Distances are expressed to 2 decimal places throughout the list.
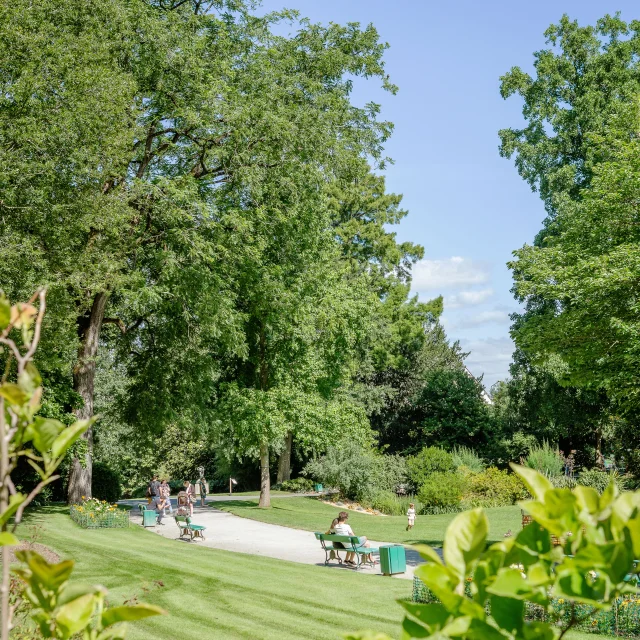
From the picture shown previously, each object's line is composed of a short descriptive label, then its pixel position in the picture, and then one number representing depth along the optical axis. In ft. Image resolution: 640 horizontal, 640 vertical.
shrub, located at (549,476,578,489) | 86.81
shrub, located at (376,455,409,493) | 104.68
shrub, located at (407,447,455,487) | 106.01
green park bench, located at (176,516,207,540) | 65.79
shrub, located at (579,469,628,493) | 85.50
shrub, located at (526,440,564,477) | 95.96
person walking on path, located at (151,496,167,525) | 80.33
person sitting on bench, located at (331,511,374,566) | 53.65
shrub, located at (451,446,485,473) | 109.98
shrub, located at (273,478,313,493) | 123.75
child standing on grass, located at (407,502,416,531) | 73.13
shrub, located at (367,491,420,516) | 94.89
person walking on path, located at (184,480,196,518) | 76.95
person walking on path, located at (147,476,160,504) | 88.38
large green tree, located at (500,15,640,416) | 53.26
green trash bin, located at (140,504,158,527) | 75.87
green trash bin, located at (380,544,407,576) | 48.26
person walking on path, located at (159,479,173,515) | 82.69
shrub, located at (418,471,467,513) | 93.20
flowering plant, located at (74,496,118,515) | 66.08
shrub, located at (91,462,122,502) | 91.56
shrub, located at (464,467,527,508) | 95.61
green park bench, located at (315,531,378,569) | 51.90
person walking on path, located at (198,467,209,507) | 103.40
